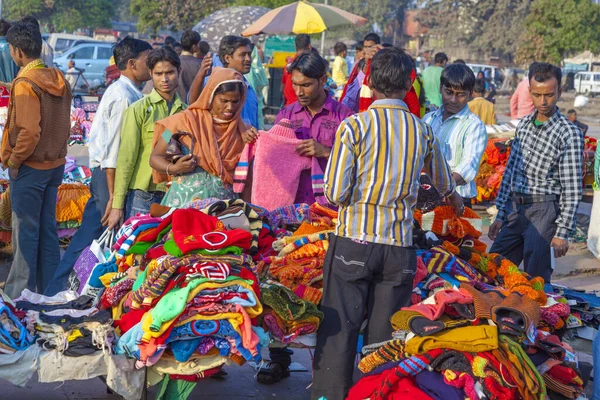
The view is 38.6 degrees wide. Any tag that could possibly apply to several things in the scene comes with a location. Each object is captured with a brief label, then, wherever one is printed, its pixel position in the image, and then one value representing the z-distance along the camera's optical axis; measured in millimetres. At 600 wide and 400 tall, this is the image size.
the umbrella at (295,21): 15625
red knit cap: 4203
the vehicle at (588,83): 43556
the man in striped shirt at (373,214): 4059
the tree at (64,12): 56438
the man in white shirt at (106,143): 5938
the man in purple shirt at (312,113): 5066
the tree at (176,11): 43625
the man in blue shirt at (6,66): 9084
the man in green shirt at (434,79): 14320
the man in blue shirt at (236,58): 6816
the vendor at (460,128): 5461
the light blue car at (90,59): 29578
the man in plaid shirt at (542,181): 5543
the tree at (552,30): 36188
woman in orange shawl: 5043
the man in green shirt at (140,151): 5625
